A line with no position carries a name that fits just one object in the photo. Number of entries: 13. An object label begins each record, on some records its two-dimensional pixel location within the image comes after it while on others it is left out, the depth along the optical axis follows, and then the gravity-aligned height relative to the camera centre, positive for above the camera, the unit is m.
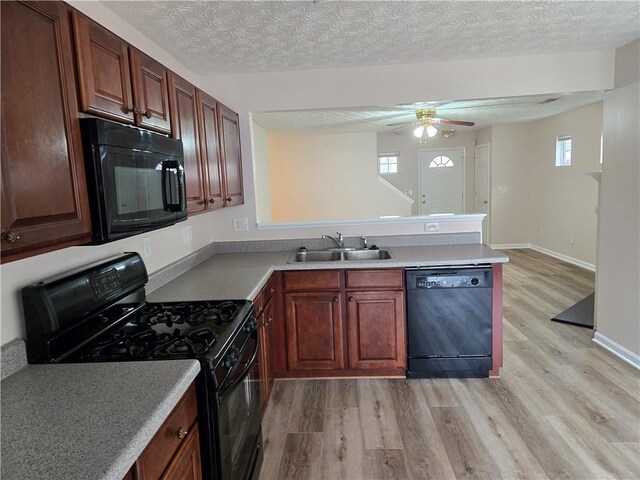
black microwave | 1.32 +0.06
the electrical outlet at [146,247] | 2.30 -0.29
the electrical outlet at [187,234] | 2.88 -0.29
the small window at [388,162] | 8.46 +0.51
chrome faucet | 3.39 -0.43
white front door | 8.42 +0.10
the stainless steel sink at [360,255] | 3.35 -0.55
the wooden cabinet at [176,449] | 1.07 -0.73
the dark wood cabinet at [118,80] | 1.33 +0.45
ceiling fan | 4.95 +0.79
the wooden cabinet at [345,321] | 2.89 -0.95
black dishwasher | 2.84 -0.97
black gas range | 1.39 -0.55
